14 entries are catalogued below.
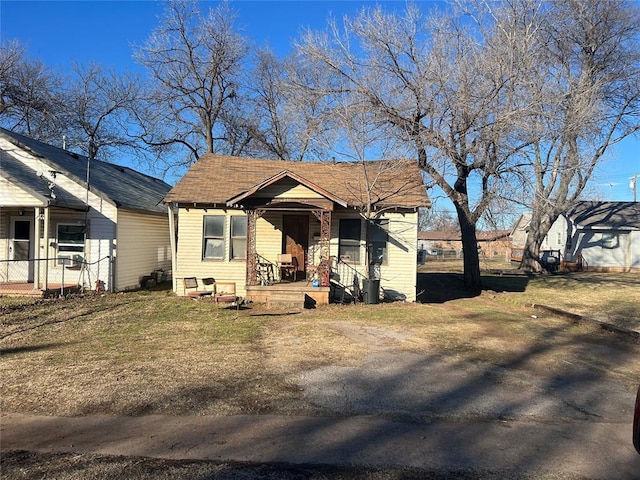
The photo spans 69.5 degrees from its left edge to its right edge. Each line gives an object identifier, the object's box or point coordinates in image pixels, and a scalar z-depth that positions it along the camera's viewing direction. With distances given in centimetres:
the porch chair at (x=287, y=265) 1434
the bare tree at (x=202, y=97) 2798
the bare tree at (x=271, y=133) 3084
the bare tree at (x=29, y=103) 2736
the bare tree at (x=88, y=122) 3114
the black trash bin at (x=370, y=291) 1375
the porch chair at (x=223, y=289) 1432
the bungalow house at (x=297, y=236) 1426
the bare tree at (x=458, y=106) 1506
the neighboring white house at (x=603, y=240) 2997
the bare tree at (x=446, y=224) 7274
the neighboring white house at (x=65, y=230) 1423
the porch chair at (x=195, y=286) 1407
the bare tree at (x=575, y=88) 1591
